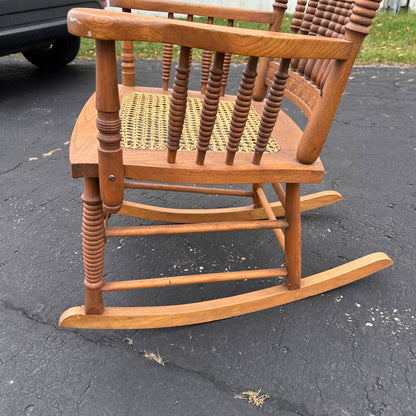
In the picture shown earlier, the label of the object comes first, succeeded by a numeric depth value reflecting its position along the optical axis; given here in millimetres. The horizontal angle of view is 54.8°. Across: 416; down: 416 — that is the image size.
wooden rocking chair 801
